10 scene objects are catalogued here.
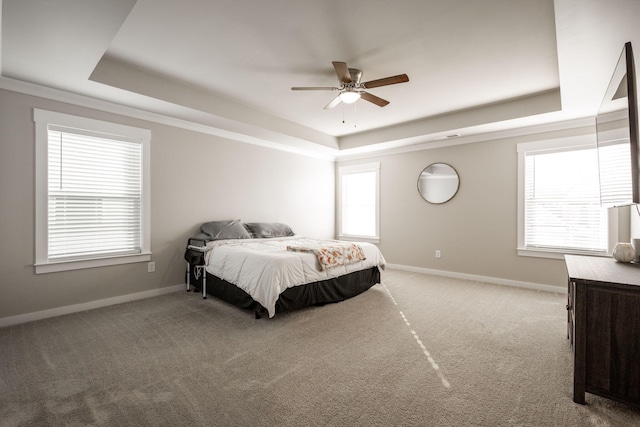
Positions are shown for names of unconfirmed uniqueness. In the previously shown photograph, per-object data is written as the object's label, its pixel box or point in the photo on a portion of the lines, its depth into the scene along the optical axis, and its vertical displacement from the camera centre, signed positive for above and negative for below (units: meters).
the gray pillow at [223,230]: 4.30 -0.26
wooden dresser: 1.69 -0.70
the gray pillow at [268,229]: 4.84 -0.28
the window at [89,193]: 3.20 +0.22
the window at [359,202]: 6.23 +0.24
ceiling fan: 2.82 +1.28
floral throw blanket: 3.51 -0.48
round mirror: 5.15 +0.53
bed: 3.12 -0.64
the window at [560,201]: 3.98 +0.17
